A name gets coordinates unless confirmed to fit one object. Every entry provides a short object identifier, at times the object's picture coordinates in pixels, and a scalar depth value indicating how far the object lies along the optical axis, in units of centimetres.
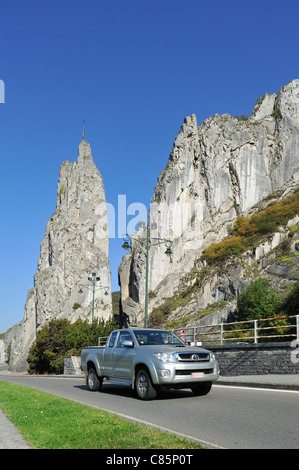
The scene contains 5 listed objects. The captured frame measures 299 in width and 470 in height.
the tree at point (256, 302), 4259
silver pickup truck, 1014
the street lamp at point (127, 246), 2426
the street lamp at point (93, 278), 3812
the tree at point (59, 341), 3616
